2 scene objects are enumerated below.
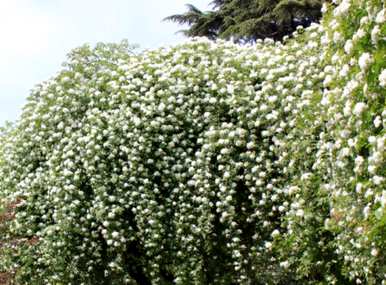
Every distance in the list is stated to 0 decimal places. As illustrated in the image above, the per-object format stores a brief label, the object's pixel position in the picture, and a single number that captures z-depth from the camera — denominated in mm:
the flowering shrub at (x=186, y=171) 8062
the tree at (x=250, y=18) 20469
